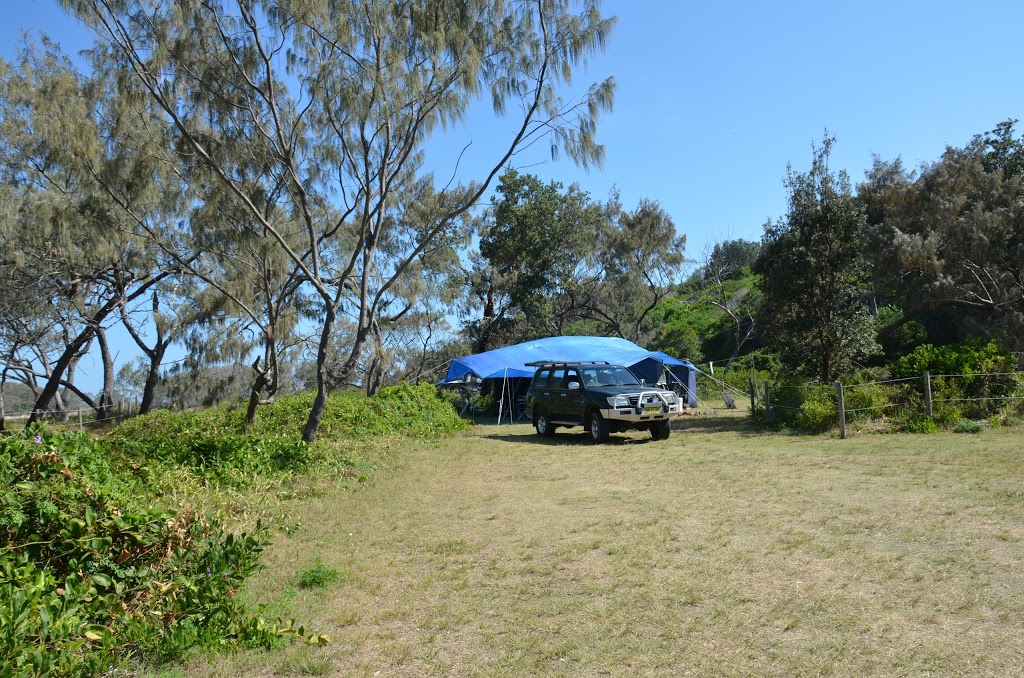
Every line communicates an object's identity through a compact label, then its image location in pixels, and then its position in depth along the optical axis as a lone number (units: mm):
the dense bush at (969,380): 14381
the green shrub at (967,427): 13469
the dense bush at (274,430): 9898
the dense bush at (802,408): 15148
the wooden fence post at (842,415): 14125
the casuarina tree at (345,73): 11758
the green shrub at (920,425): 13859
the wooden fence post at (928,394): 14328
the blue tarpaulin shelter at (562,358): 22792
